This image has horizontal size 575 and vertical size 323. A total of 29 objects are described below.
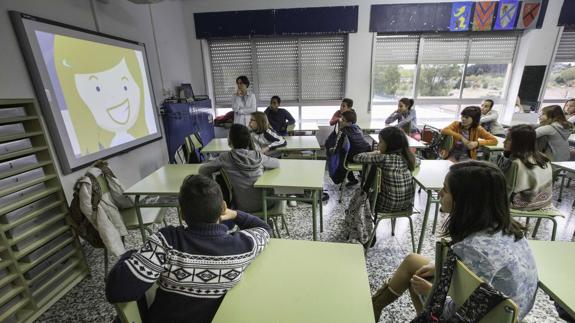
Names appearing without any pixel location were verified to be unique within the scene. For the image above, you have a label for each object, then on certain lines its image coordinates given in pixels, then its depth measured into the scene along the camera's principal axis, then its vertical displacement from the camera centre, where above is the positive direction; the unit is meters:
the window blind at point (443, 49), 4.76 +0.58
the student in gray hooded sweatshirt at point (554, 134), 2.98 -0.63
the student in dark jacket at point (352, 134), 3.02 -0.56
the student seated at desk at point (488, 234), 0.89 -0.54
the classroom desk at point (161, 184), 2.02 -0.75
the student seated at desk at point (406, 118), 4.18 -0.56
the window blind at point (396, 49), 4.77 +0.61
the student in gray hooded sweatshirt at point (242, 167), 2.00 -0.59
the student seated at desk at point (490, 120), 3.86 -0.58
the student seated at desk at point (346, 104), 4.23 -0.30
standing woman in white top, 4.38 -0.26
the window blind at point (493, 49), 4.74 +0.56
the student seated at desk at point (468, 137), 3.00 -0.64
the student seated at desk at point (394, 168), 2.00 -0.64
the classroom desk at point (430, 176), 2.01 -0.77
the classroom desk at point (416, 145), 3.16 -0.74
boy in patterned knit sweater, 0.82 -0.55
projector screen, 2.16 +0.07
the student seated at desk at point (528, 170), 1.92 -0.65
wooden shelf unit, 1.58 -0.87
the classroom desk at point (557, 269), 0.90 -0.73
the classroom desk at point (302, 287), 0.84 -0.71
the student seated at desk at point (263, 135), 3.08 -0.55
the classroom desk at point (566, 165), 2.30 -0.78
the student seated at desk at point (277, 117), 4.36 -0.50
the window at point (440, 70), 4.78 +0.22
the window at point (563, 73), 4.66 +0.08
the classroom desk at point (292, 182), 1.99 -0.73
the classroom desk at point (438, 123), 5.34 -0.82
